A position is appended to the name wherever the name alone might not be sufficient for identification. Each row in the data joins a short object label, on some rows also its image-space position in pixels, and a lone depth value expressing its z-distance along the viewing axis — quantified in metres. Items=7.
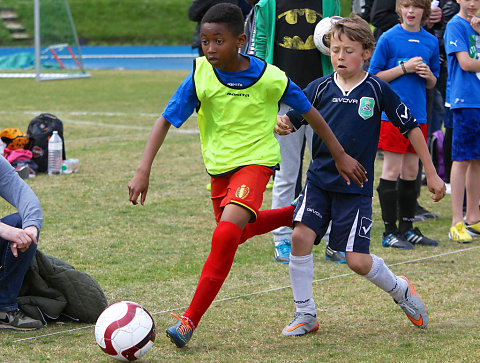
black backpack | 17.95
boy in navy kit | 8.34
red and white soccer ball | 7.34
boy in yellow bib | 7.85
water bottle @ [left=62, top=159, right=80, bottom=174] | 18.11
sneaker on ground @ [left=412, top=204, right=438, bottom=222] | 14.30
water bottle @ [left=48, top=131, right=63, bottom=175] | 17.72
